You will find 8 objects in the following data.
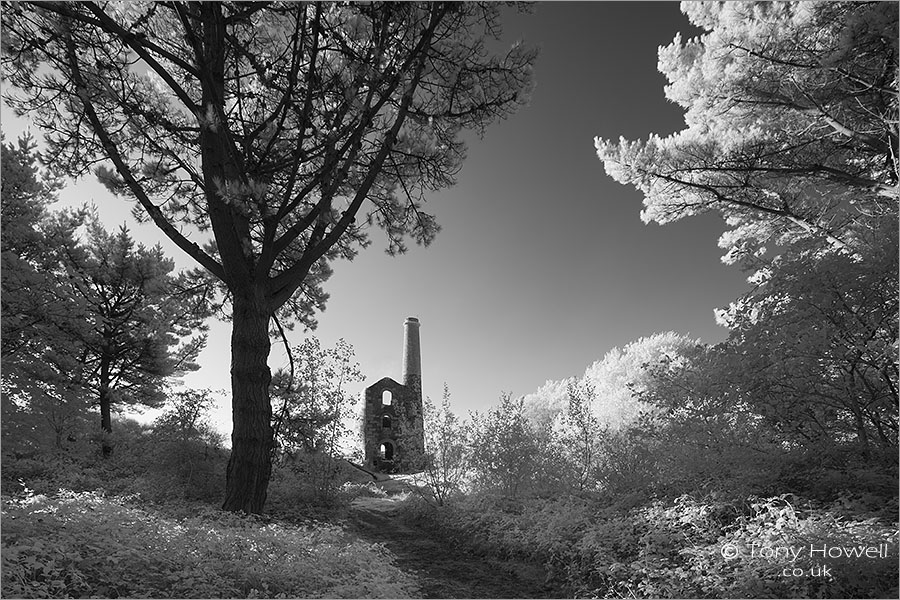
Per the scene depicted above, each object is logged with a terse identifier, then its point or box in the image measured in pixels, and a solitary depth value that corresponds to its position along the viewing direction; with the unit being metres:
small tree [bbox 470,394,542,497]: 7.95
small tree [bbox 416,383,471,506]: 8.49
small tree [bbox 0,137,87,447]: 7.29
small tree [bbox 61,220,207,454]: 11.59
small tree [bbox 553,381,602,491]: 8.20
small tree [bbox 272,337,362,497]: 8.49
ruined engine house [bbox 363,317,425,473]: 21.70
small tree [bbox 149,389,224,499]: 7.55
